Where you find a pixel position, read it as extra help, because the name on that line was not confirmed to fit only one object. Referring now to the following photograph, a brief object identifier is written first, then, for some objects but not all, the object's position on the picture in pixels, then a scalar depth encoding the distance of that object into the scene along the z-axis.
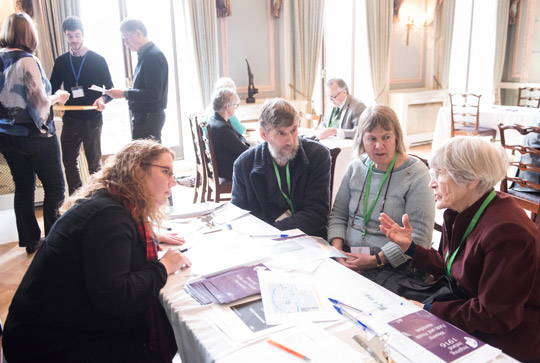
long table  1.00
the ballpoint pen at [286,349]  0.98
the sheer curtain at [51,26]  4.35
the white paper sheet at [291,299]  1.15
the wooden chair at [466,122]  5.58
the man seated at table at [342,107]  4.18
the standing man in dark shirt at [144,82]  3.43
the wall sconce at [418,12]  7.02
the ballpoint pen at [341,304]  1.19
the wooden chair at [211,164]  3.41
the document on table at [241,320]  1.08
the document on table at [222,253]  1.47
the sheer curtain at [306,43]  5.99
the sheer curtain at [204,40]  5.19
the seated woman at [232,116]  3.88
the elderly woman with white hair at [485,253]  1.17
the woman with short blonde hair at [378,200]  1.79
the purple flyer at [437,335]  1.00
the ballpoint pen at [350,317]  1.11
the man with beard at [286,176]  2.07
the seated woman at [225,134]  3.51
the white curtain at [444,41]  7.27
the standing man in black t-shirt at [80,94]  3.48
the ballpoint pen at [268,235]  1.75
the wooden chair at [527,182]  2.87
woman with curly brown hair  1.18
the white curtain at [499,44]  7.70
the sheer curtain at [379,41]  6.60
